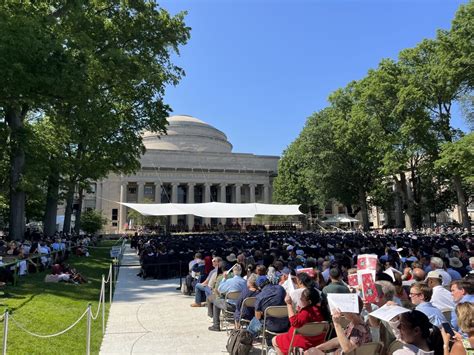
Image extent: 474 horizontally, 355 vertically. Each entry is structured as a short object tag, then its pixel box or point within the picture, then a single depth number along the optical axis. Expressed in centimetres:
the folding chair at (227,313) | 768
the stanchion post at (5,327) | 457
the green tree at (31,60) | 1327
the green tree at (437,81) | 3294
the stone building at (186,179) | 7944
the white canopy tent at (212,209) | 3284
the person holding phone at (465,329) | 320
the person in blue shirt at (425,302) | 452
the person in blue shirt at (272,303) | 589
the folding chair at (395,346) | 415
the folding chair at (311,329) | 489
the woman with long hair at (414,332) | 336
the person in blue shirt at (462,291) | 470
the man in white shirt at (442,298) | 554
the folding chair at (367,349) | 396
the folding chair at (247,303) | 658
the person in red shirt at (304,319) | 497
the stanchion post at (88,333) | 580
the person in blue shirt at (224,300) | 774
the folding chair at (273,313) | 576
